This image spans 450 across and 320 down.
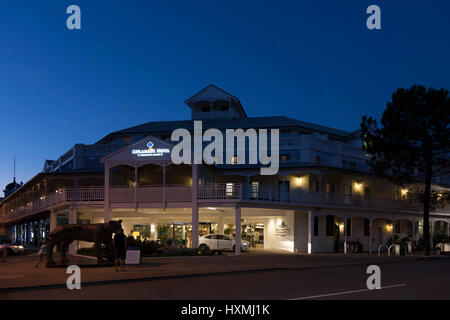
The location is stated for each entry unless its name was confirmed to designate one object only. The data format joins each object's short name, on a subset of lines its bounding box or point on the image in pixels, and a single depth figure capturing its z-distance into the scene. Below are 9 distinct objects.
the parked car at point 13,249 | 37.81
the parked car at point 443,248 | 38.91
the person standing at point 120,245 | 21.11
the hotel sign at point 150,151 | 32.94
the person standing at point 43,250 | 24.16
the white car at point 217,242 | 36.99
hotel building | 34.08
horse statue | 23.64
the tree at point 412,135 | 36.44
